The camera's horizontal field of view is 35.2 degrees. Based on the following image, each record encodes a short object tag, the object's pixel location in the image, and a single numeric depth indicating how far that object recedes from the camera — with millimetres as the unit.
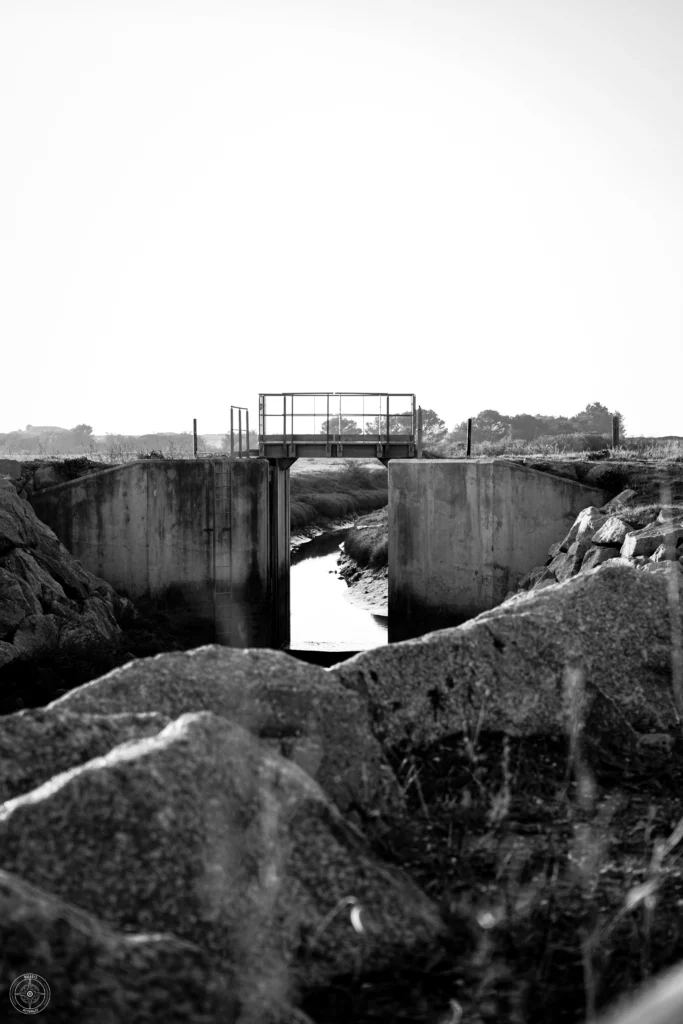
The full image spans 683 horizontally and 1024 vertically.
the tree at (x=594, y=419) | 91381
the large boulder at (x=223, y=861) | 4141
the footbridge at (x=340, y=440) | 21906
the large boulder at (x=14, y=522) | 16438
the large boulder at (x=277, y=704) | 5723
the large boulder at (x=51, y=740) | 4918
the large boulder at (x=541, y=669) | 6562
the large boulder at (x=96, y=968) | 3340
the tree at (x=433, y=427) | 75588
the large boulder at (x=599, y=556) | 15891
